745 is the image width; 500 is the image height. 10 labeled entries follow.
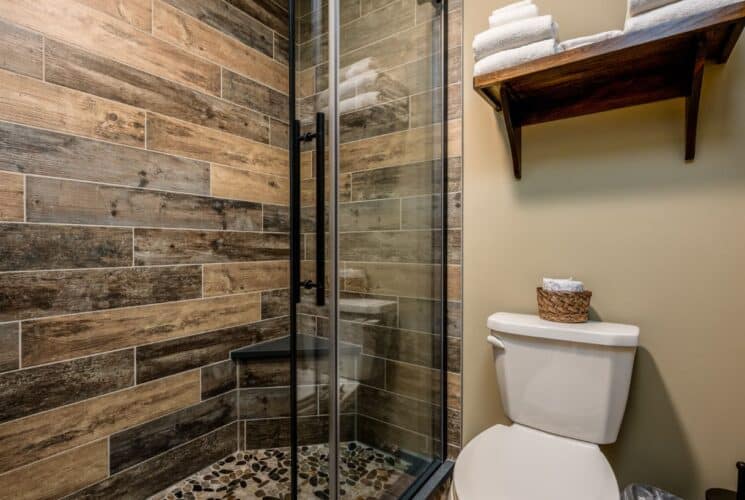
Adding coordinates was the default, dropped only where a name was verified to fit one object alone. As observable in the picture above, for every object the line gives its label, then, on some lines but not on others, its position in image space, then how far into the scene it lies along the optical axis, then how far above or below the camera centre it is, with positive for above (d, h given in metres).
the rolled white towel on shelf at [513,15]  1.09 +0.68
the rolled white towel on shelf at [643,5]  0.91 +0.59
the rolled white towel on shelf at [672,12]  0.86 +0.56
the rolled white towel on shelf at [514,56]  1.06 +0.55
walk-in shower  1.01 -0.04
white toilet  0.95 -0.51
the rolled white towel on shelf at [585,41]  0.99 +0.56
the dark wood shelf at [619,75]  0.90 +0.50
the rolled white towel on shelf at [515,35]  1.05 +0.61
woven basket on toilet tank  1.14 -0.19
